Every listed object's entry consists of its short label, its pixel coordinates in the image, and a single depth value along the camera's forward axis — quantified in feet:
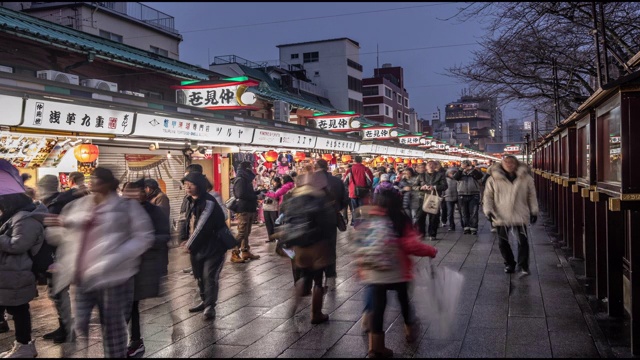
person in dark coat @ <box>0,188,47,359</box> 17.51
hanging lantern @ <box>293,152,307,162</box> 64.07
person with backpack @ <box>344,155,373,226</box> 45.68
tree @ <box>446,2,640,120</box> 29.60
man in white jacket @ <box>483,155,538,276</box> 28.37
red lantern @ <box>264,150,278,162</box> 54.85
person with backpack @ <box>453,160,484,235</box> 45.70
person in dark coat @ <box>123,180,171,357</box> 16.76
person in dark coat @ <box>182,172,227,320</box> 21.88
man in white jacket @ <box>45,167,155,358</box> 14.64
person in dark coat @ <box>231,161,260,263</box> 35.12
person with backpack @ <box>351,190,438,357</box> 16.53
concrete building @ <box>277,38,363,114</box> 175.94
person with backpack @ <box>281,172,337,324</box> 19.63
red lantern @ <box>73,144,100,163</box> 33.68
